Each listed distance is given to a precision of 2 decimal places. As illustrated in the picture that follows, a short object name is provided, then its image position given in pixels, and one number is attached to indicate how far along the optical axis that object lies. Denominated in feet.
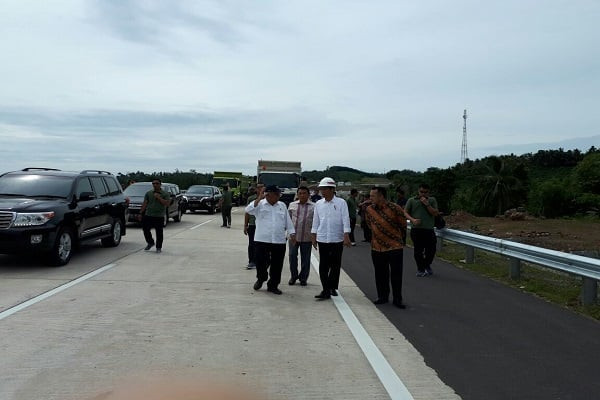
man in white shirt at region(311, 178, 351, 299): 27.84
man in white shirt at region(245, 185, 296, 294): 28.81
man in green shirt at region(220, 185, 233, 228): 71.26
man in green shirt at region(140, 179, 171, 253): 44.32
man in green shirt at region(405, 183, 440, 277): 35.24
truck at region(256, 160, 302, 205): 97.81
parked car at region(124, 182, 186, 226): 69.00
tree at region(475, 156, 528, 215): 178.70
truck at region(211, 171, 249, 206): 141.97
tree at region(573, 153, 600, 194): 162.30
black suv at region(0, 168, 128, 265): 33.47
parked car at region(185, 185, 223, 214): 104.68
